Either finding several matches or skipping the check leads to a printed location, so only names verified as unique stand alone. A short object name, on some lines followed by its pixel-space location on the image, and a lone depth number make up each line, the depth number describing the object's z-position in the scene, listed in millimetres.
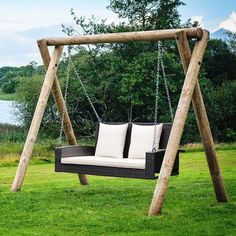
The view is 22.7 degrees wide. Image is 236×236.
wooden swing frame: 5730
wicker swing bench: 6157
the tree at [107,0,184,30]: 26344
